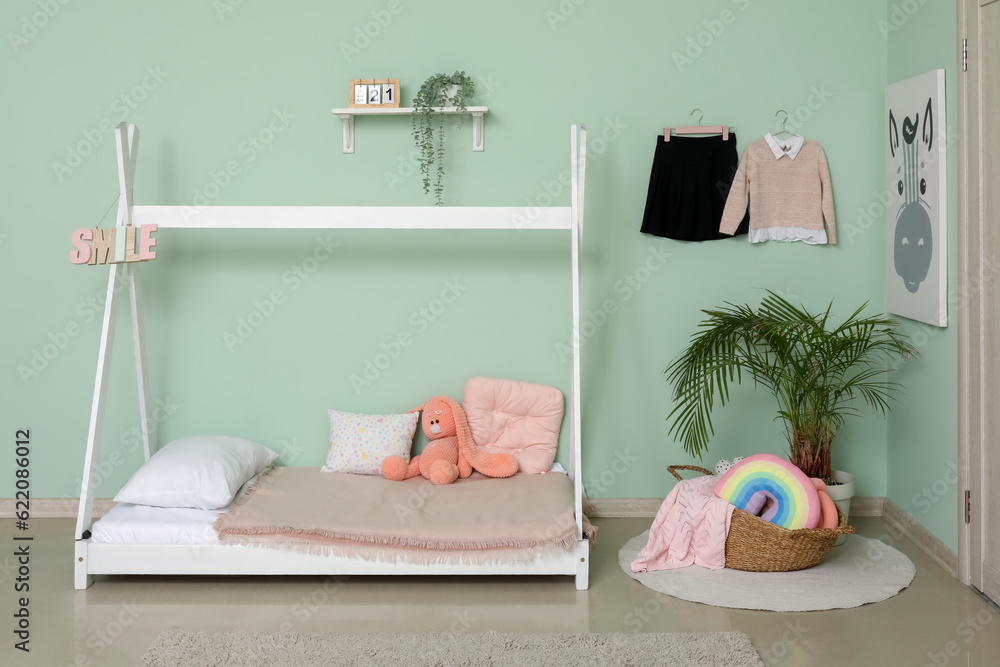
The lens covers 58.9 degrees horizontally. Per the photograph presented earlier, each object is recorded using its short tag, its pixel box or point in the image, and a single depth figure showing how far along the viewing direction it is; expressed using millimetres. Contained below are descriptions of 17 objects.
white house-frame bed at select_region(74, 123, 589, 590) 2980
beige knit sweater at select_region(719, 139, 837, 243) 3615
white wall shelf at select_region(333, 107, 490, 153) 3533
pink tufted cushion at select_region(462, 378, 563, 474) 3701
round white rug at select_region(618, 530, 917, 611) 2857
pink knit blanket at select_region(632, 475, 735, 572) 3084
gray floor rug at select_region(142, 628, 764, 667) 2453
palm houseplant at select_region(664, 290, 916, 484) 3322
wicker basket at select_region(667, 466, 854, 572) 2994
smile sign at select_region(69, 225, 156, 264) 3064
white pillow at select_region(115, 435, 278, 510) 3139
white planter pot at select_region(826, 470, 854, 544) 3355
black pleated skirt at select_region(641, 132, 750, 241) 3609
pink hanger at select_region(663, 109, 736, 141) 3605
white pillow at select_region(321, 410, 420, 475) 3607
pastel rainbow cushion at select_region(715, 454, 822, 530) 3035
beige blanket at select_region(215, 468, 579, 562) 2969
